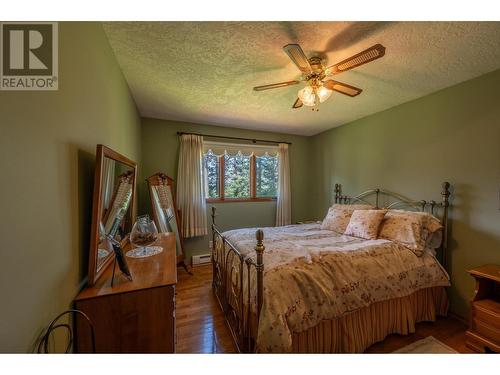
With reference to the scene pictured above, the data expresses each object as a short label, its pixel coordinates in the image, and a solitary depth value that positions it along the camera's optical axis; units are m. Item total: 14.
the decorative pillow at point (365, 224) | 2.33
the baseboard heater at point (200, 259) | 3.53
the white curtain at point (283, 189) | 4.12
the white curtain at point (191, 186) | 3.42
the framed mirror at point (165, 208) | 3.00
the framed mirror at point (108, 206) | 1.10
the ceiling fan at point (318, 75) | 1.39
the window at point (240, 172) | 3.77
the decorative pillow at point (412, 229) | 2.07
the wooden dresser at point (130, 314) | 1.00
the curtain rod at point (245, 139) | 3.59
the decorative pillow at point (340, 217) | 2.75
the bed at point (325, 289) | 1.39
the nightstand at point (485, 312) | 1.65
